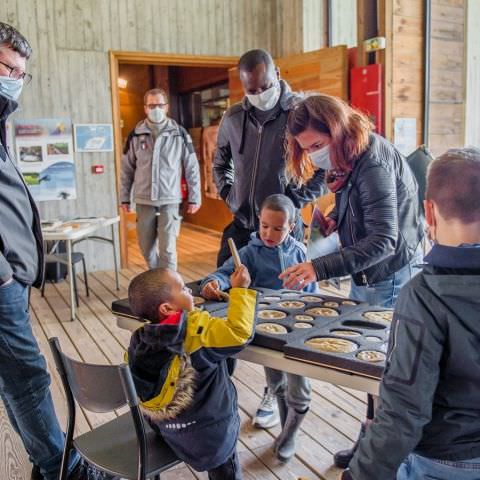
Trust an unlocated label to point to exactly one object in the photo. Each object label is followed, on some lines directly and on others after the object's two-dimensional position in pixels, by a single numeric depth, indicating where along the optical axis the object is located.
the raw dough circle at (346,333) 1.54
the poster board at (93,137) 6.02
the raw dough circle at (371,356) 1.37
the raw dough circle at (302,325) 1.64
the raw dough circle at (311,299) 1.92
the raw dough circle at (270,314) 1.74
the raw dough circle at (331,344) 1.43
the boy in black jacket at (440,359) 1.02
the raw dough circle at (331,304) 1.84
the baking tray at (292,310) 1.55
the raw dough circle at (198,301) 1.92
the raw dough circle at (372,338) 1.51
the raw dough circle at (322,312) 1.75
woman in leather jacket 1.83
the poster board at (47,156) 5.89
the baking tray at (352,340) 1.34
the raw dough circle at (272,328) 1.59
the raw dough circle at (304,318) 1.70
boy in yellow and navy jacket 1.49
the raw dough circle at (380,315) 1.69
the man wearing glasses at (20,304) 1.84
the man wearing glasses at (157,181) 4.96
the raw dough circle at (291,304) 1.85
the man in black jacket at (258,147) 2.56
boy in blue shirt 2.16
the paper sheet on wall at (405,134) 4.88
